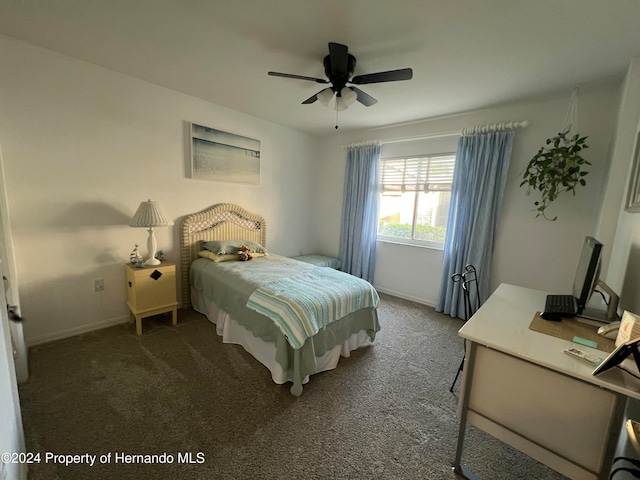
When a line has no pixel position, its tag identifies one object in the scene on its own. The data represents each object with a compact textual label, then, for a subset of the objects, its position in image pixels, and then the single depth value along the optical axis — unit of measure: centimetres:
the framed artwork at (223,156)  309
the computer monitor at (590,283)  133
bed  186
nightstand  247
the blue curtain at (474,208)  290
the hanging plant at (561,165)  231
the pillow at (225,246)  306
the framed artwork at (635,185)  162
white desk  98
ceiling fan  180
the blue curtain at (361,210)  394
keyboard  147
